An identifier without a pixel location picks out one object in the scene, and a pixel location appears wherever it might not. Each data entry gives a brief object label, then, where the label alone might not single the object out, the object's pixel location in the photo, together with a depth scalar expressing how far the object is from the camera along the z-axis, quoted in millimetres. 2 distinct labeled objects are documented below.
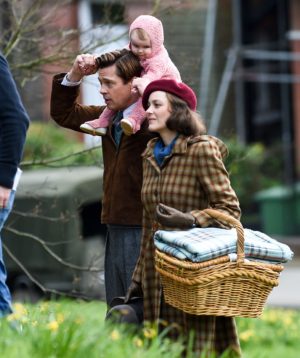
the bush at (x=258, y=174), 38281
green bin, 38587
